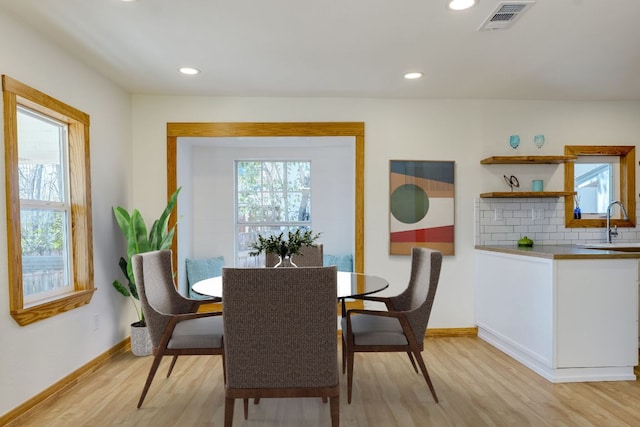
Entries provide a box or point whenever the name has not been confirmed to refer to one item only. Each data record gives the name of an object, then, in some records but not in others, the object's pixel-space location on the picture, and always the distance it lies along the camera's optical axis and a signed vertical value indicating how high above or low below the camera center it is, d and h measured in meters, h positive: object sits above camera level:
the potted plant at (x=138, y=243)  3.44 -0.28
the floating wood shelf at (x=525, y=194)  3.96 +0.09
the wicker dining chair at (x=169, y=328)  2.44 -0.71
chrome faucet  4.07 -0.17
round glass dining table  2.40 -0.50
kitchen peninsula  2.91 -0.78
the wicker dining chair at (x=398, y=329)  2.49 -0.74
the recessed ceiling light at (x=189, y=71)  3.30 +1.08
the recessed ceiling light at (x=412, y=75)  3.44 +1.06
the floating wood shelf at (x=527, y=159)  3.94 +0.41
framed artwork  4.13 -0.01
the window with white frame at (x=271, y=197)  5.64 +0.13
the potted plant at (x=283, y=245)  2.81 -0.26
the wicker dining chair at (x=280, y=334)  1.82 -0.56
